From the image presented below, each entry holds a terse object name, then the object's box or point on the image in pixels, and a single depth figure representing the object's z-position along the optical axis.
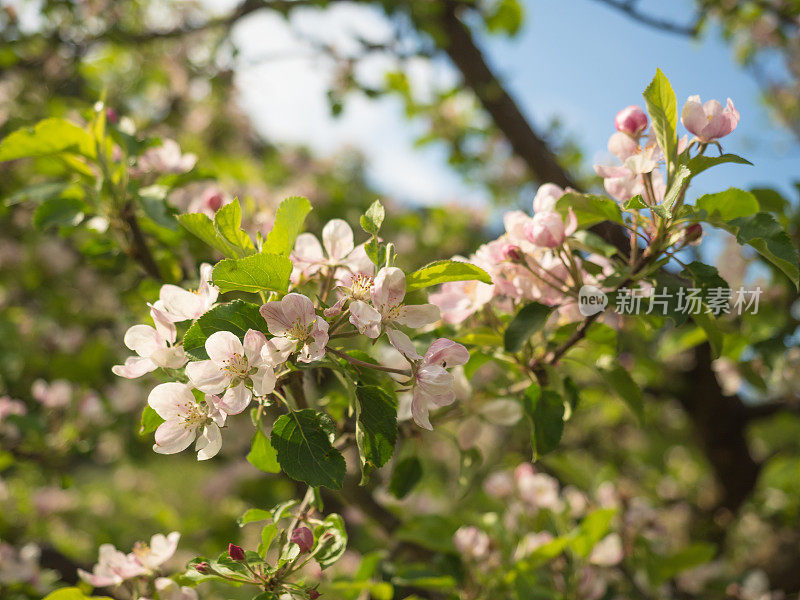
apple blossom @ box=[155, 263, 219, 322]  0.77
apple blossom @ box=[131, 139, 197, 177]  1.30
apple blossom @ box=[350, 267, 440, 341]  0.70
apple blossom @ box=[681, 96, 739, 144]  0.82
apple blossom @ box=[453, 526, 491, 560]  1.29
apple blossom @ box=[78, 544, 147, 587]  0.94
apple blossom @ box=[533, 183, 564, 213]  0.93
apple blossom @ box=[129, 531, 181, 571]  0.96
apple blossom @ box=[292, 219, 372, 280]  0.87
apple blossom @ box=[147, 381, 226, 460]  0.73
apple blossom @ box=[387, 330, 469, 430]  0.73
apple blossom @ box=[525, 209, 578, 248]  0.86
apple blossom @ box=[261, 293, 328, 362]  0.69
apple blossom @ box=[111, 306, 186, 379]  0.77
